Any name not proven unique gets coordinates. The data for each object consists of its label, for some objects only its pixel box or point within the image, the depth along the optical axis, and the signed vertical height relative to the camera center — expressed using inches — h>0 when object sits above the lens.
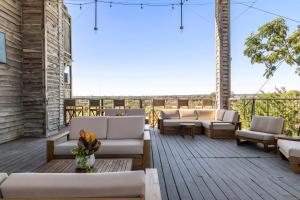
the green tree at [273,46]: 239.0 +78.6
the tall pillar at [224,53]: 222.9 +61.6
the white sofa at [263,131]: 133.4 -27.8
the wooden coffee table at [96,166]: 69.0 -30.0
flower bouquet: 66.4 -20.9
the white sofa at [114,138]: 94.8 -25.7
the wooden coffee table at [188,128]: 183.0 -34.0
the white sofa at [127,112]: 196.9 -15.7
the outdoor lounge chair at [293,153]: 94.7 -32.1
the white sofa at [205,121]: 178.7 -25.9
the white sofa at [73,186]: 28.1 -14.8
